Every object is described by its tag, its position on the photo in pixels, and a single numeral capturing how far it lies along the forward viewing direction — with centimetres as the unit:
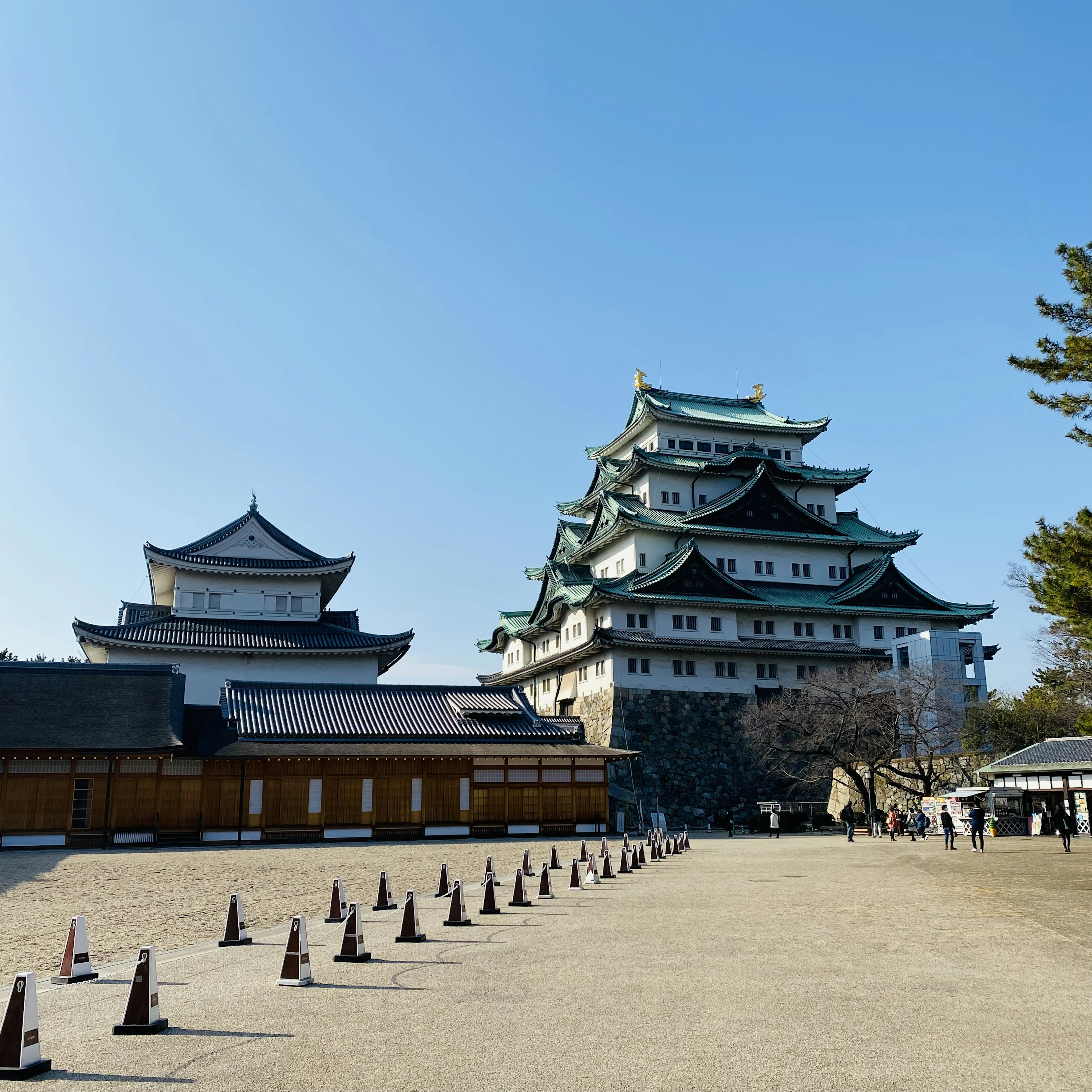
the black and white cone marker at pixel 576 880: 1836
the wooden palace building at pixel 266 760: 3128
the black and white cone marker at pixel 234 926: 1168
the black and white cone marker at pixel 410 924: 1183
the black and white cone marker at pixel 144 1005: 747
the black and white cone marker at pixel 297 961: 919
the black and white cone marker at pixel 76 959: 971
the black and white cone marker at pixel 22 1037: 633
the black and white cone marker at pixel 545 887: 1684
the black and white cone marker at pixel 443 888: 1683
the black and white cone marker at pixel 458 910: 1331
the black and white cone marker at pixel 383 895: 1501
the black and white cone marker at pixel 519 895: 1561
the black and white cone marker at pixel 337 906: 1323
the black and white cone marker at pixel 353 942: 1048
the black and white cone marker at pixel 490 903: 1459
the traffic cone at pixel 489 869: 1572
